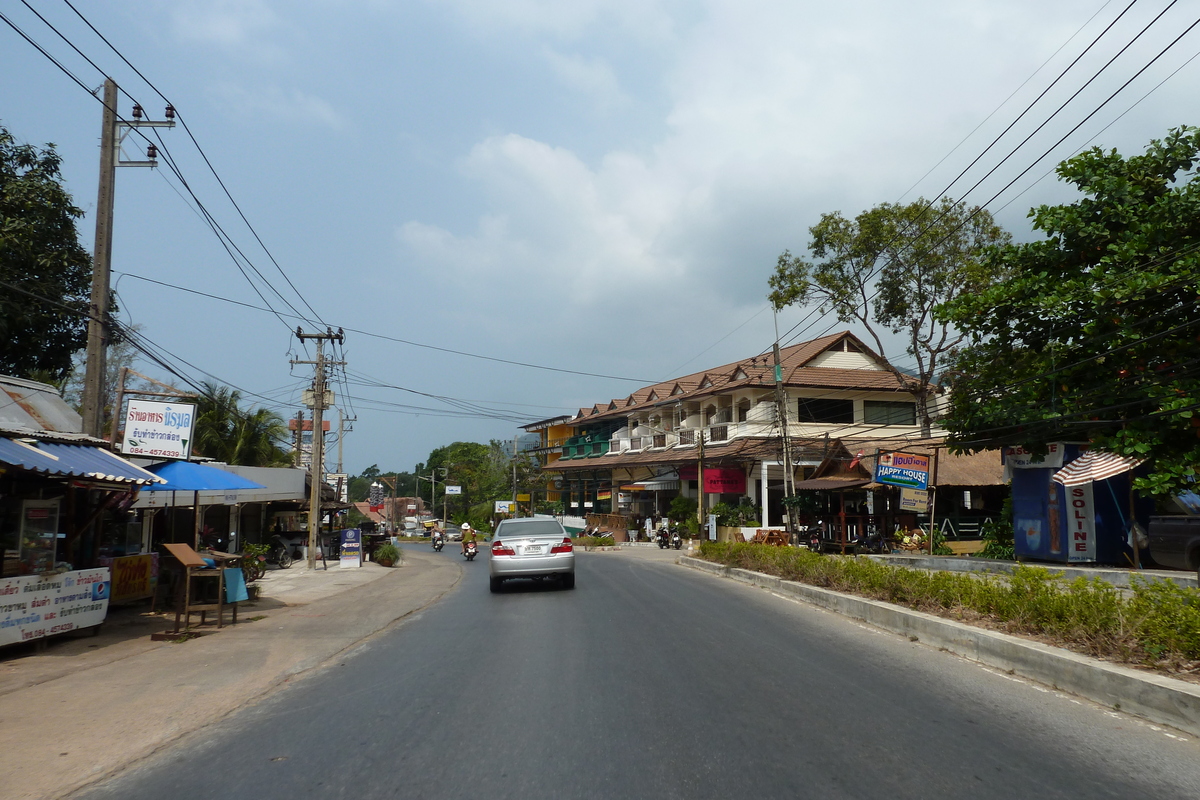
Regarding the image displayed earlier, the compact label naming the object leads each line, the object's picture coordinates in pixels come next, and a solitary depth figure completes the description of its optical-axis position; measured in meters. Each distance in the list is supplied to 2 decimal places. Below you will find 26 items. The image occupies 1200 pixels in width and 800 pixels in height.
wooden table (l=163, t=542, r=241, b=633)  11.77
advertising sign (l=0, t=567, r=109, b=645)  9.60
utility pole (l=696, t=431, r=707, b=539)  33.84
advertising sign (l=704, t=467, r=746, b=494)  38.59
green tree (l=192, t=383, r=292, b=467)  34.78
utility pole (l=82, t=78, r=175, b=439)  13.37
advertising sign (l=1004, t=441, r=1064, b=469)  20.08
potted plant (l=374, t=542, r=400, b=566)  32.28
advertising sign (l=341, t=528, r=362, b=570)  29.77
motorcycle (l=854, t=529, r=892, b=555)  28.25
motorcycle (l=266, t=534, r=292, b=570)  29.35
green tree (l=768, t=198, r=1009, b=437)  30.80
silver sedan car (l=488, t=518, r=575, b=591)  17.19
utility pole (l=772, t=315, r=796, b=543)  24.31
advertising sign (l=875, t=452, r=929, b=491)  24.36
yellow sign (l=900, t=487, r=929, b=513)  24.97
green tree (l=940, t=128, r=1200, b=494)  17.05
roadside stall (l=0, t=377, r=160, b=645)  9.91
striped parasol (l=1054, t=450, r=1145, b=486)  18.12
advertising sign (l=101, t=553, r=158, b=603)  13.87
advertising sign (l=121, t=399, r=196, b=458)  14.70
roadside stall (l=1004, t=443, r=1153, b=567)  18.91
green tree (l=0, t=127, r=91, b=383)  20.88
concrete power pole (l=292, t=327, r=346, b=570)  28.48
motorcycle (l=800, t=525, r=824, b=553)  29.92
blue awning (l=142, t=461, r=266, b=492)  13.98
